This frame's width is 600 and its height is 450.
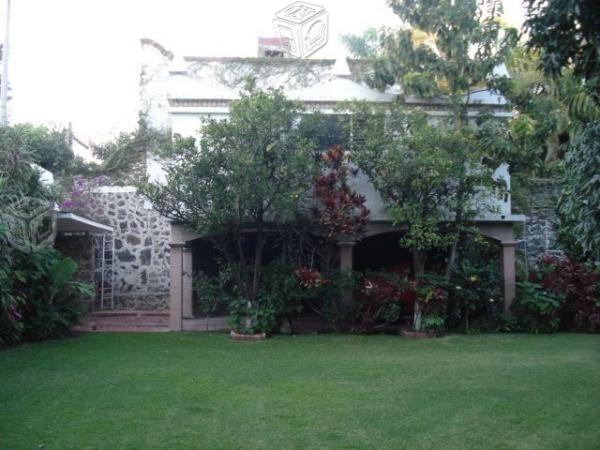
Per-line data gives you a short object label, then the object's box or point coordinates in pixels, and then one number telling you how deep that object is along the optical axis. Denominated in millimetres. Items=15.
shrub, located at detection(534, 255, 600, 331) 12461
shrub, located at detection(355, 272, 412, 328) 11953
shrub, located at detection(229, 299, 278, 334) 11773
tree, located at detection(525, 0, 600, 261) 4523
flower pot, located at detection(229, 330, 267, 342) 11617
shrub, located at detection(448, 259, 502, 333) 12500
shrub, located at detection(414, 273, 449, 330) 11797
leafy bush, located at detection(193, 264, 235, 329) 12047
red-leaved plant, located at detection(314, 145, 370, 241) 11312
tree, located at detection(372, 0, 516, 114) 12391
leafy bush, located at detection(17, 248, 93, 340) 11273
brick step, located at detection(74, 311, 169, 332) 12844
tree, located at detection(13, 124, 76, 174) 16547
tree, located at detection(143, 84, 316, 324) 10922
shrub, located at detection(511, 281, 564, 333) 12445
